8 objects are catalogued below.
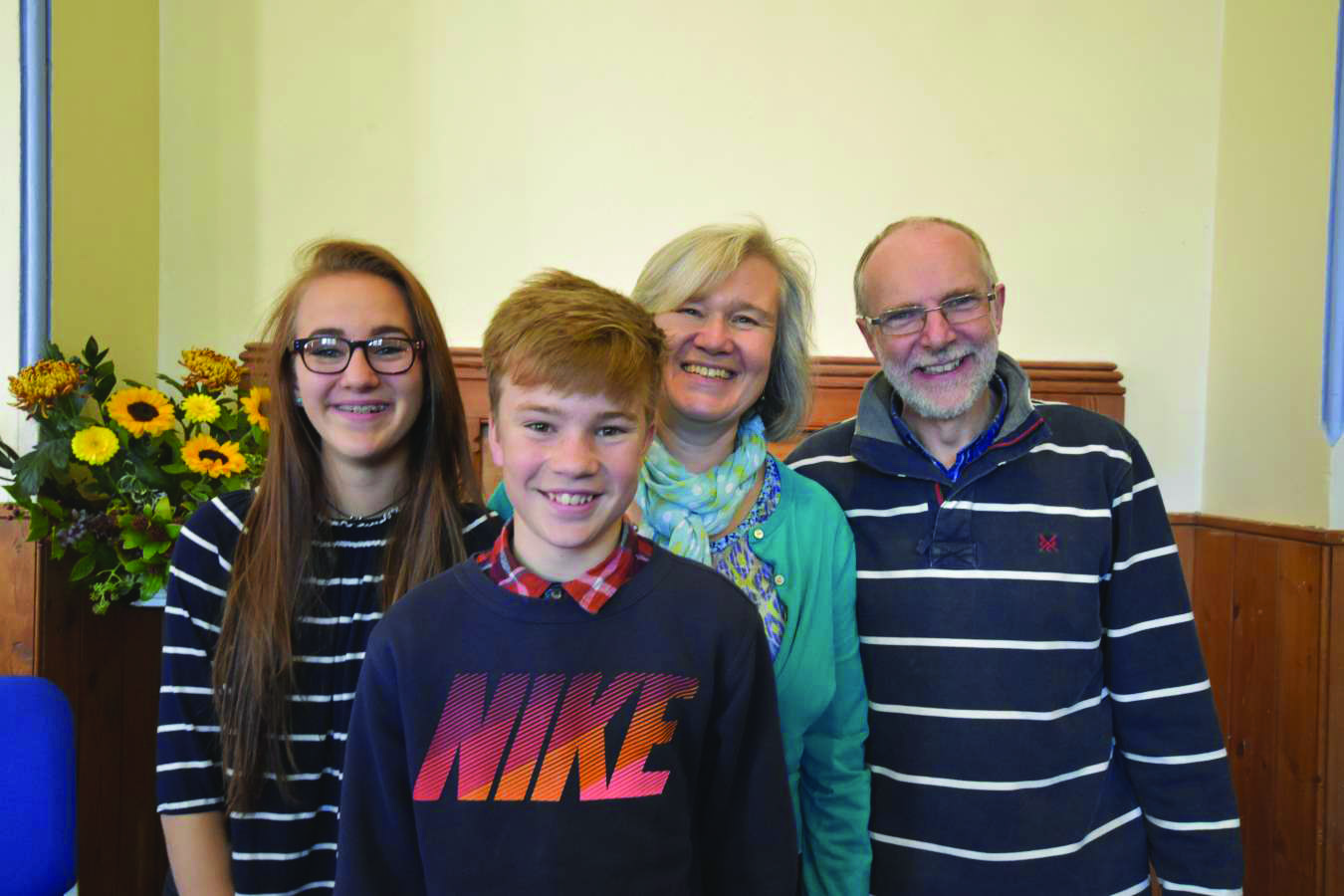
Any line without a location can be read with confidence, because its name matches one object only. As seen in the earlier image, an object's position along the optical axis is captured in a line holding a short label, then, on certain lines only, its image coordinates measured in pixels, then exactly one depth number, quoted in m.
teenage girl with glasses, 1.17
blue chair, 1.23
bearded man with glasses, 1.34
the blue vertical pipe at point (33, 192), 2.22
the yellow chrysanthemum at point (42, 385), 2.03
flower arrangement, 1.98
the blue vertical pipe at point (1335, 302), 2.21
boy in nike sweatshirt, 0.95
